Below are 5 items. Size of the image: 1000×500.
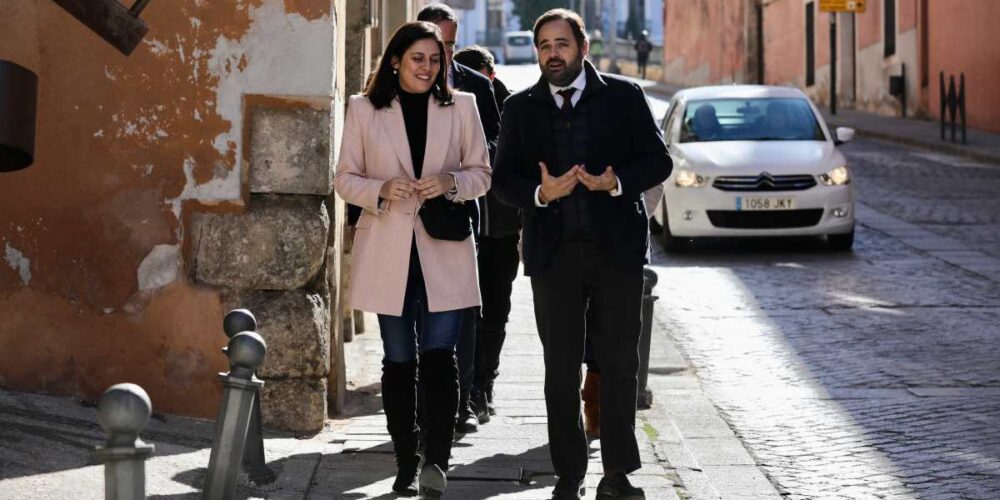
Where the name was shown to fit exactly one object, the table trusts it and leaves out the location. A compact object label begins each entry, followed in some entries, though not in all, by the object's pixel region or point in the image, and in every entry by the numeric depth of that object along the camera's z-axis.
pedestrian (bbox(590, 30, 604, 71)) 69.88
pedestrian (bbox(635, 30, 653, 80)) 60.38
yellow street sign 32.75
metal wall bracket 6.27
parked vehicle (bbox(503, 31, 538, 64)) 66.50
